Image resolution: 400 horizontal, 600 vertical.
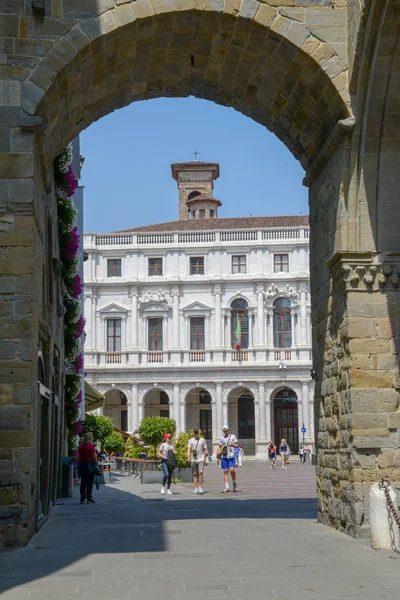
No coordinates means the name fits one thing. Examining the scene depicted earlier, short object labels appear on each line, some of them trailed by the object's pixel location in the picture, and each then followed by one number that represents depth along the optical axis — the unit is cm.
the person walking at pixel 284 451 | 4097
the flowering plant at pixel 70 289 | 1736
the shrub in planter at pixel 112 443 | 3344
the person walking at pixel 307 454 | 4909
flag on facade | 5605
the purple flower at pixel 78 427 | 2220
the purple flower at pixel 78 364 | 2197
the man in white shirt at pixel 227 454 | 2164
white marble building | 5606
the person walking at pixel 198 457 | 2102
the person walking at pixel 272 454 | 4220
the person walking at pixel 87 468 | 1783
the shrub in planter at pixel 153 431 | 3778
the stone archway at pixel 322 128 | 1024
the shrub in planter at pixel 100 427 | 3181
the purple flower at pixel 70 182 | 1738
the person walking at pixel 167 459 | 2020
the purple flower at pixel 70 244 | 1828
